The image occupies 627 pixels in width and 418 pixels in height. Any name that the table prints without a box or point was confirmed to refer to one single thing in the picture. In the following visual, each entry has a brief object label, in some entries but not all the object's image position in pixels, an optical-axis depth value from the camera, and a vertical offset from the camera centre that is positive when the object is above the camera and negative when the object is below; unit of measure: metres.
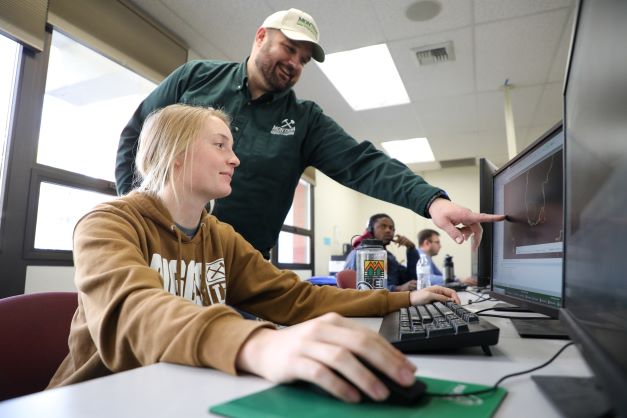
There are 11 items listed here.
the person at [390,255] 2.97 -0.03
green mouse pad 0.33 -0.14
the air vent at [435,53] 2.90 +1.41
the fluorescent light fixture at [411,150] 4.99 +1.25
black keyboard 0.56 -0.12
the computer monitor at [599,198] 0.31 +0.06
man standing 1.34 +0.36
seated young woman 0.37 -0.09
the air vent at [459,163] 5.83 +1.26
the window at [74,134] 2.13 +0.54
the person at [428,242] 4.72 +0.07
